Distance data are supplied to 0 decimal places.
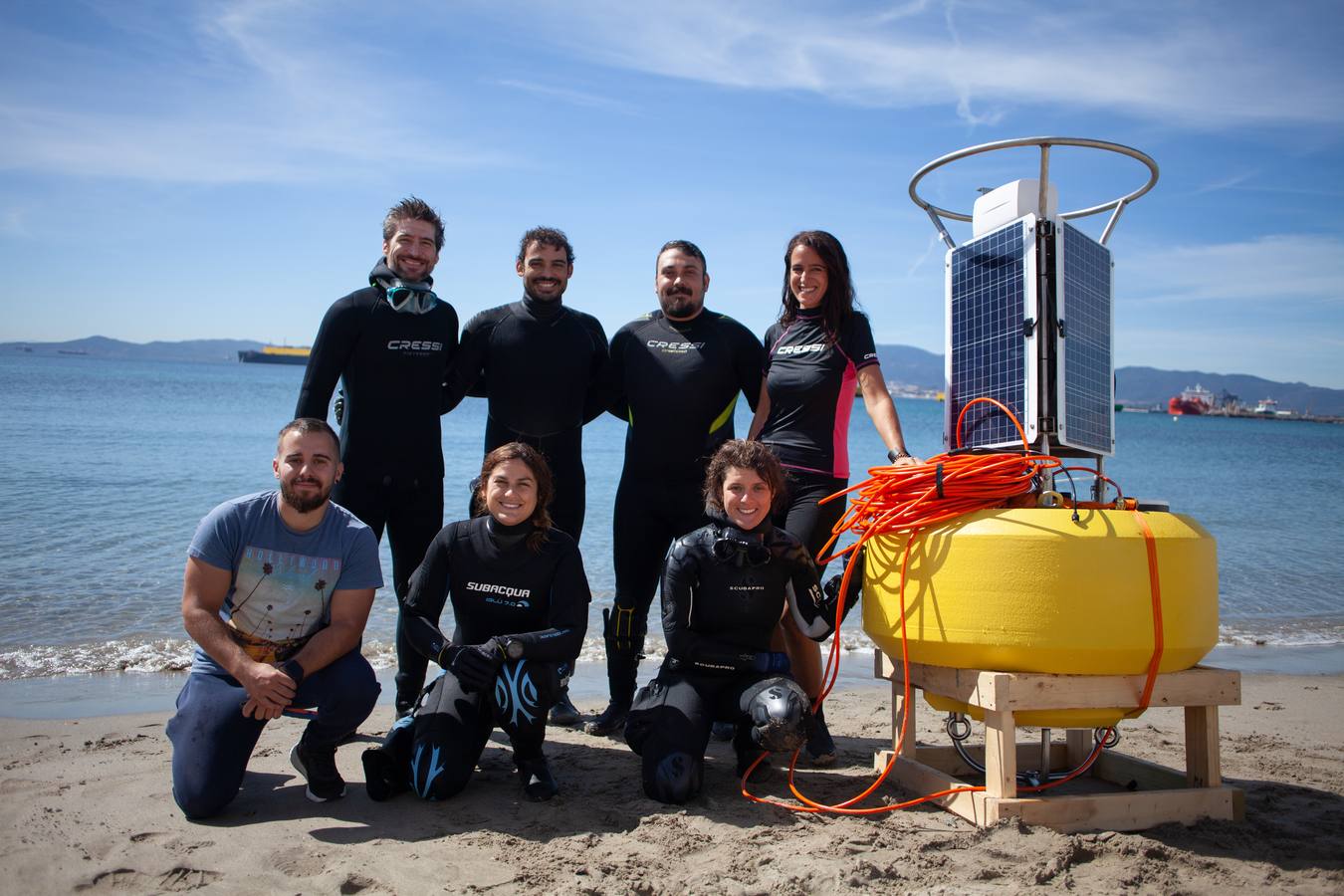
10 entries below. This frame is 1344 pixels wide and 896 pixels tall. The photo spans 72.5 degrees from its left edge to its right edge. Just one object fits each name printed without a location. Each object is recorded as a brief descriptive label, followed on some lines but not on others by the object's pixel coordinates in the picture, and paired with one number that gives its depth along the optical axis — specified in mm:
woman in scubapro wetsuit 3592
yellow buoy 2824
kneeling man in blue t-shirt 3180
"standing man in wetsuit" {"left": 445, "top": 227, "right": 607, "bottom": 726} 4594
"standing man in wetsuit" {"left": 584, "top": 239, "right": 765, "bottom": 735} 4355
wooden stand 2932
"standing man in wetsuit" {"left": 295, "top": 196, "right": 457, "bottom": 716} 4230
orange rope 3105
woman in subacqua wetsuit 3336
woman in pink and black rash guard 4051
